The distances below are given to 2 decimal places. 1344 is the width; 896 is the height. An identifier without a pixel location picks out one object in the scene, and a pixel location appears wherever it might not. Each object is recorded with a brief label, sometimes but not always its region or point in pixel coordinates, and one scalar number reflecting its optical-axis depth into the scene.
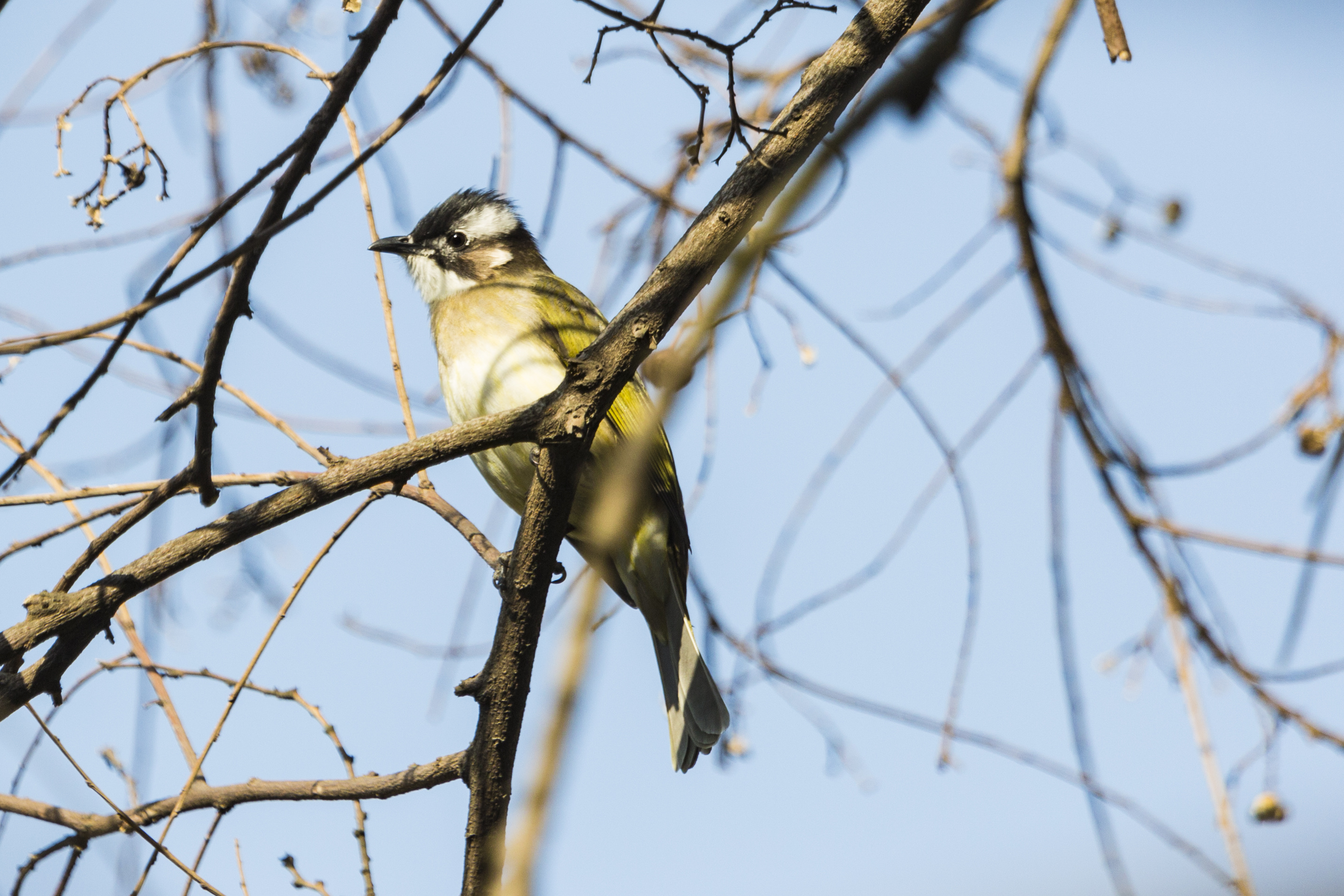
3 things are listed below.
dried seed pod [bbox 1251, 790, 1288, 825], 7.14
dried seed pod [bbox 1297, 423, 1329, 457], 7.59
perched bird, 8.68
